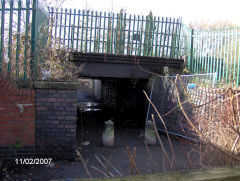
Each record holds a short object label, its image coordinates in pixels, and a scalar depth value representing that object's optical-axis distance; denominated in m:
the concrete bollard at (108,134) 7.46
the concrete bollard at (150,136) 7.75
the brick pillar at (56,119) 5.52
